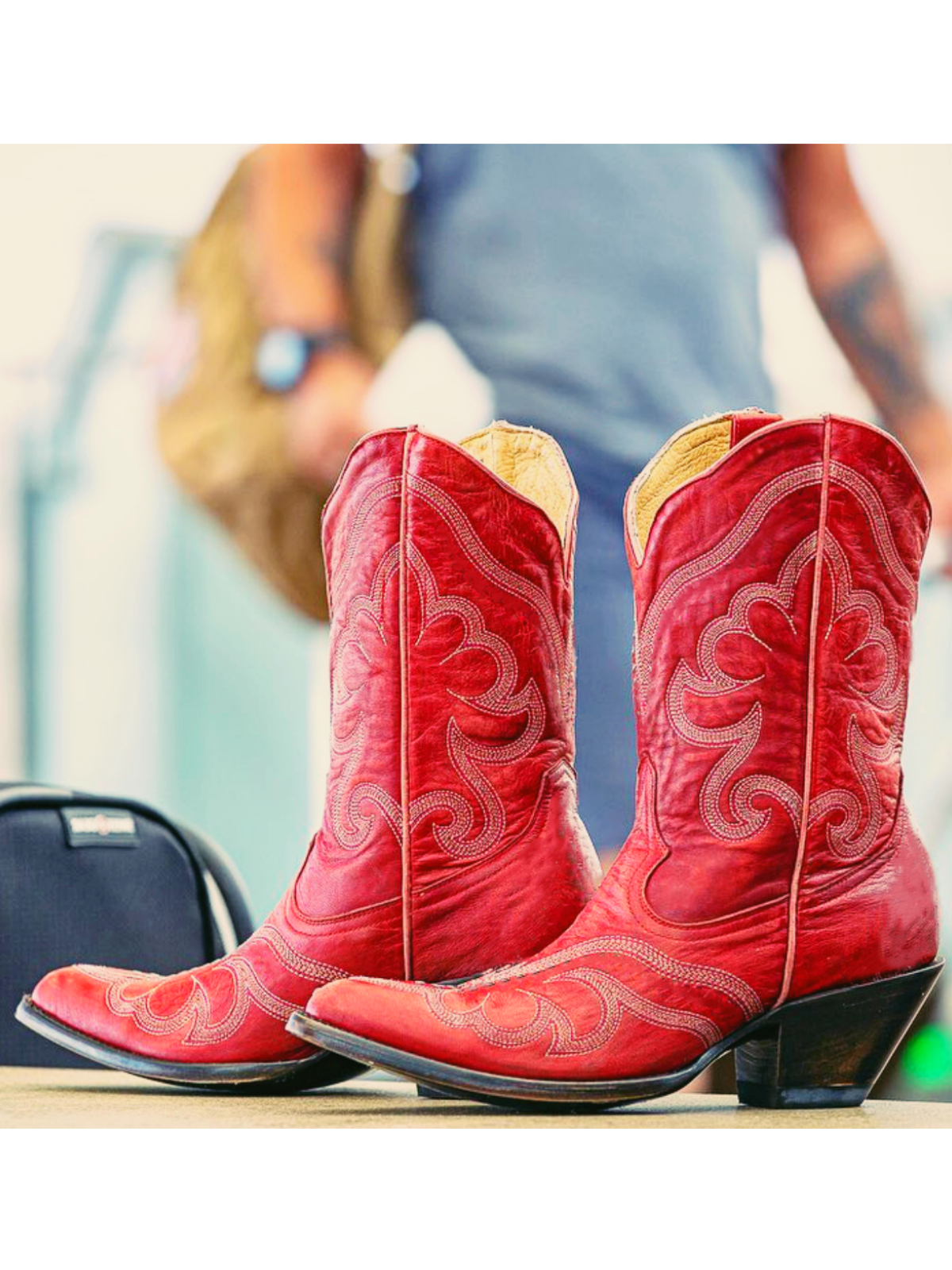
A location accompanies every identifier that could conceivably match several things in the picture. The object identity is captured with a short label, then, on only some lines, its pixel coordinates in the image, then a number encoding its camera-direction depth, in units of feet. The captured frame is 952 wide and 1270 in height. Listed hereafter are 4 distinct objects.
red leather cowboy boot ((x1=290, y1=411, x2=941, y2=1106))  5.99
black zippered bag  7.80
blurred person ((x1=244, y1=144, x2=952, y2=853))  12.69
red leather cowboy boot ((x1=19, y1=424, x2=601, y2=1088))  6.26
